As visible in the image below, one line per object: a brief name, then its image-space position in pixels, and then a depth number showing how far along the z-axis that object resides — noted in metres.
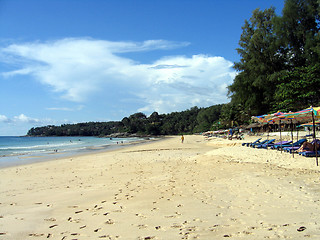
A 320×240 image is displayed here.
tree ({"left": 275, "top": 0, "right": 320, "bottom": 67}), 26.50
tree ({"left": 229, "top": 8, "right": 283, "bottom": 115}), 30.03
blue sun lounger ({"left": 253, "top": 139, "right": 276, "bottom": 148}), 16.32
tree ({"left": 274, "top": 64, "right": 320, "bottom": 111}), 23.81
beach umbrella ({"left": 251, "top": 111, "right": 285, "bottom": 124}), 13.21
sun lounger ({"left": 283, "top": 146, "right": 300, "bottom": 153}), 12.34
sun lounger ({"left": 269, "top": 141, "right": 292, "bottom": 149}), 15.12
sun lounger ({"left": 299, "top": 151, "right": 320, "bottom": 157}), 10.80
